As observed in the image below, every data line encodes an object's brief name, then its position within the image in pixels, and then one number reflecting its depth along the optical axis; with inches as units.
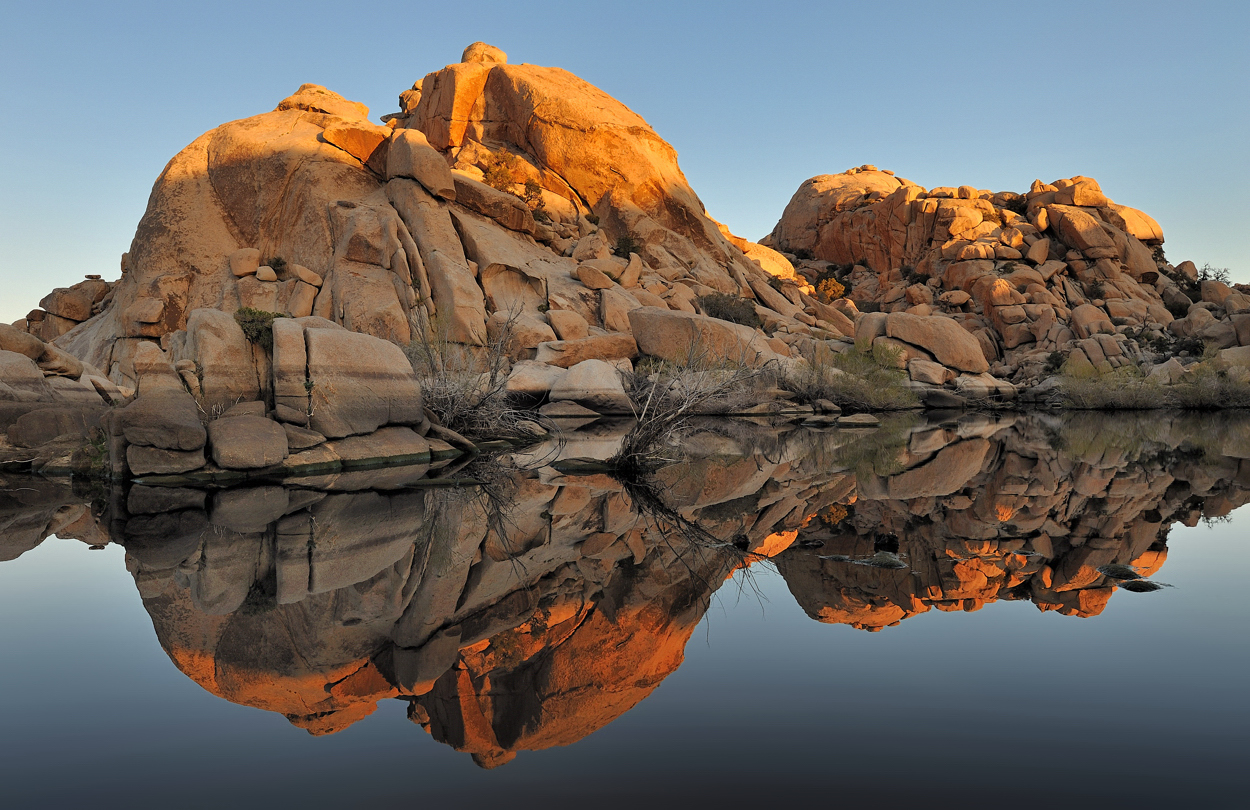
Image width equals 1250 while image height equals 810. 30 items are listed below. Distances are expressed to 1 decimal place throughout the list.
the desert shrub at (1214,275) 2268.7
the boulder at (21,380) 615.2
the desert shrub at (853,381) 1293.1
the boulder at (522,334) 1257.4
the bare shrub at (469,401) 732.7
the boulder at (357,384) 582.6
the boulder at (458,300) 1261.1
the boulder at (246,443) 505.7
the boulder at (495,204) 1561.3
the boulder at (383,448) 573.9
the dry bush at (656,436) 531.2
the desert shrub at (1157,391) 1419.8
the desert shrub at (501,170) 1710.1
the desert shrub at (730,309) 1588.3
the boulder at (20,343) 678.5
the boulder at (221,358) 580.1
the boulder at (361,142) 1531.7
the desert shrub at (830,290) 2296.0
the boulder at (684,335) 1267.2
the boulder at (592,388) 1046.4
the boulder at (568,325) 1321.4
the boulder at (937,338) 1611.7
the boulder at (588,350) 1199.6
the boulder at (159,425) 495.5
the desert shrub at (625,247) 1696.6
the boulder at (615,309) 1406.3
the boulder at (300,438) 551.8
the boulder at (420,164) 1437.0
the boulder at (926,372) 1551.4
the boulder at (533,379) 1031.0
